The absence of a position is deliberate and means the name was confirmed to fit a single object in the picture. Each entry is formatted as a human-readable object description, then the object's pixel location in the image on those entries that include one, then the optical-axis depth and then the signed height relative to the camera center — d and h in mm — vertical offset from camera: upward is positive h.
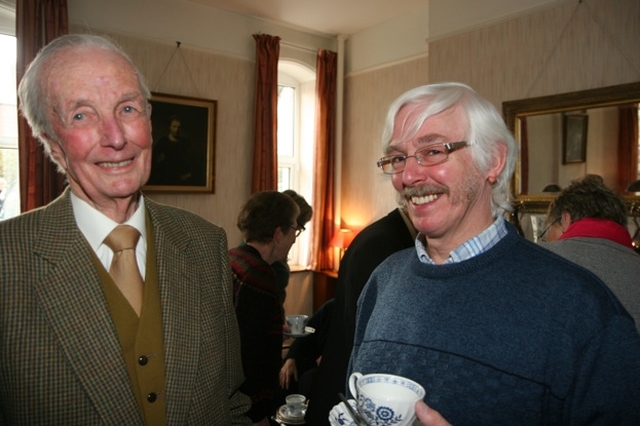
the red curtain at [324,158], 6367 +616
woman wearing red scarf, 1941 -136
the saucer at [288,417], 2375 -1070
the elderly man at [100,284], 1019 -193
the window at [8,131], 4609 +671
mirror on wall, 3336 +494
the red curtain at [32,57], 4238 +1232
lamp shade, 6138 -450
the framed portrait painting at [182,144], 5129 +644
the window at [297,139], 6621 +899
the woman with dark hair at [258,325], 2307 -593
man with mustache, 1017 -239
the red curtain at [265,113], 5723 +1086
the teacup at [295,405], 2426 -1029
